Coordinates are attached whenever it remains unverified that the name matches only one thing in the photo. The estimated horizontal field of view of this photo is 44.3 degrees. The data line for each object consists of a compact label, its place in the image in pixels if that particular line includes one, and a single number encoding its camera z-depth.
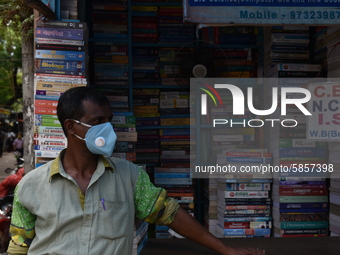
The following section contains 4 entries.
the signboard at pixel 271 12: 2.54
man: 1.62
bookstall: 4.36
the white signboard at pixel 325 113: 3.64
